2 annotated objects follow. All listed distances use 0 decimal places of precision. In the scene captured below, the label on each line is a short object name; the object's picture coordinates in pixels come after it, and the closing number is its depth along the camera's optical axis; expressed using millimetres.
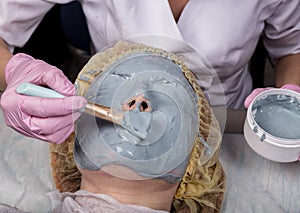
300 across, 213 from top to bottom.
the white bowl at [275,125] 1082
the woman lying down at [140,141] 1023
